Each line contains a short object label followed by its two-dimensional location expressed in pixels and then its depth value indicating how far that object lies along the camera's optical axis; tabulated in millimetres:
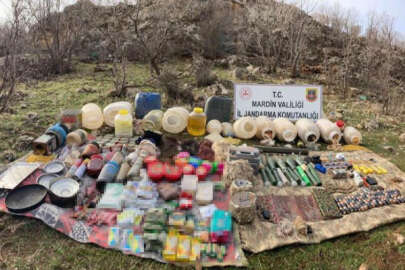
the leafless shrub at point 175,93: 8375
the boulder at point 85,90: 9159
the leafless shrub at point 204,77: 10164
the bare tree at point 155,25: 10906
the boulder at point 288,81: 11847
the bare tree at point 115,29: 8875
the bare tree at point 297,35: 13391
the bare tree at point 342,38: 12258
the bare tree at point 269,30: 14473
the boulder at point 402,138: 6926
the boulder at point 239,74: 12186
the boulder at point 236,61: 14694
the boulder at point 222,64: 14477
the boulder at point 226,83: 10287
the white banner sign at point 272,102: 7051
